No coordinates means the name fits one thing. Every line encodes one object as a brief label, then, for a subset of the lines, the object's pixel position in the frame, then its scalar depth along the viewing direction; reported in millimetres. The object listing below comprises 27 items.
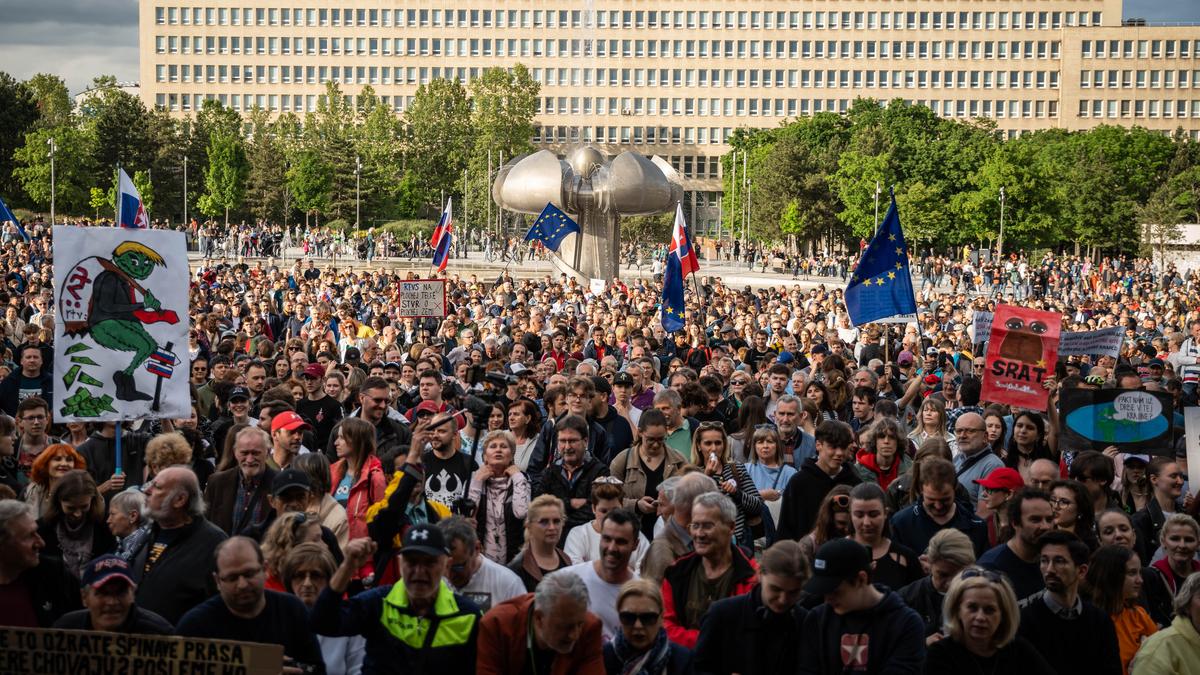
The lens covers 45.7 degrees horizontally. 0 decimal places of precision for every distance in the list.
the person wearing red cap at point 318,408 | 12289
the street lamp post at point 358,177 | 82550
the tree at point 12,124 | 88812
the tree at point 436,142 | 99312
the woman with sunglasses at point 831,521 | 7637
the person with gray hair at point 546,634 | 5668
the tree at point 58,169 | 80375
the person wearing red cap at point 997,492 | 8492
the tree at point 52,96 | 126875
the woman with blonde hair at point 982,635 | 5746
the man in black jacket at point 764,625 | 5918
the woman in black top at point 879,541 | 7113
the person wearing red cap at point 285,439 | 9523
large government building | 126562
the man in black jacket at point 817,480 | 8664
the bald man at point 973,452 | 9742
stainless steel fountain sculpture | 41812
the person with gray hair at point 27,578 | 6402
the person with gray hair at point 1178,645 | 6062
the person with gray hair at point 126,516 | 7379
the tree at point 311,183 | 88494
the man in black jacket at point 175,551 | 6742
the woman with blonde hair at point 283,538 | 6637
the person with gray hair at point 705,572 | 6594
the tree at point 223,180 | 88875
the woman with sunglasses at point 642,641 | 5832
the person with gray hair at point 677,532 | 7039
